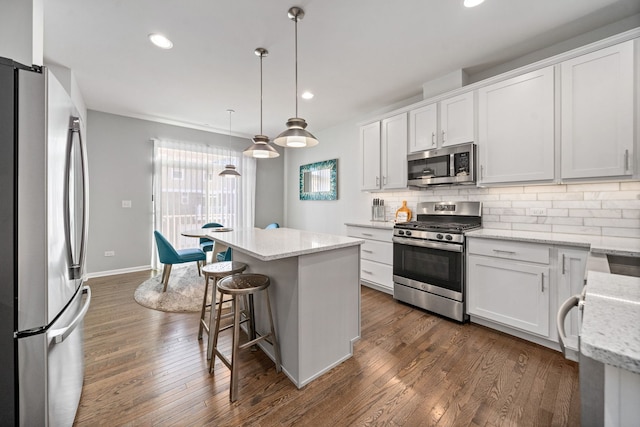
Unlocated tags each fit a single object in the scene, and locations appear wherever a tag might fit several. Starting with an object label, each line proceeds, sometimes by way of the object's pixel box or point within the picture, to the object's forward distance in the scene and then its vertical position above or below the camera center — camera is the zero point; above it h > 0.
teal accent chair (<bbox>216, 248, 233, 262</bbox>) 3.69 -0.63
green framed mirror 5.03 +0.66
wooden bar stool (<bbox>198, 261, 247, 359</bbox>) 2.06 -0.47
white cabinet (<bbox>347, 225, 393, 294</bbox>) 3.36 -0.60
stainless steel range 2.61 -0.50
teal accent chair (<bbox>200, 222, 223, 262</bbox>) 4.56 -0.56
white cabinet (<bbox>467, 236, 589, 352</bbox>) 2.06 -0.62
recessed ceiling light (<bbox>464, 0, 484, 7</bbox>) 1.95 +1.58
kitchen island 1.73 -0.61
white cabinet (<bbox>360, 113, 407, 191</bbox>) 3.46 +0.83
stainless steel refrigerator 1.02 -0.14
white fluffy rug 3.04 -1.07
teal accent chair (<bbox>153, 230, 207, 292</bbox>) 3.45 -0.59
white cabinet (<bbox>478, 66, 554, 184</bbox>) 2.32 +0.80
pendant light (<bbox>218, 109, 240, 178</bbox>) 4.18 +0.64
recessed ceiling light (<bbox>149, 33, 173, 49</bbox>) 2.38 +1.61
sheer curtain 4.70 +0.44
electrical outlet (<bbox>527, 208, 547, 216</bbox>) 2.57 +0.01
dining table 2.54 -0.25
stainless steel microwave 2.78 +0.54
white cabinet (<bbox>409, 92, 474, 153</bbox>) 2.81 +1.02
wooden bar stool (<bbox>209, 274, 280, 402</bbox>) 1.65 -0.64
